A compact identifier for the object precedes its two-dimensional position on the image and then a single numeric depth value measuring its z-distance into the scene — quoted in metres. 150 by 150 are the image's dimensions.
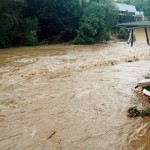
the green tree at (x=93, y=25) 30.59
